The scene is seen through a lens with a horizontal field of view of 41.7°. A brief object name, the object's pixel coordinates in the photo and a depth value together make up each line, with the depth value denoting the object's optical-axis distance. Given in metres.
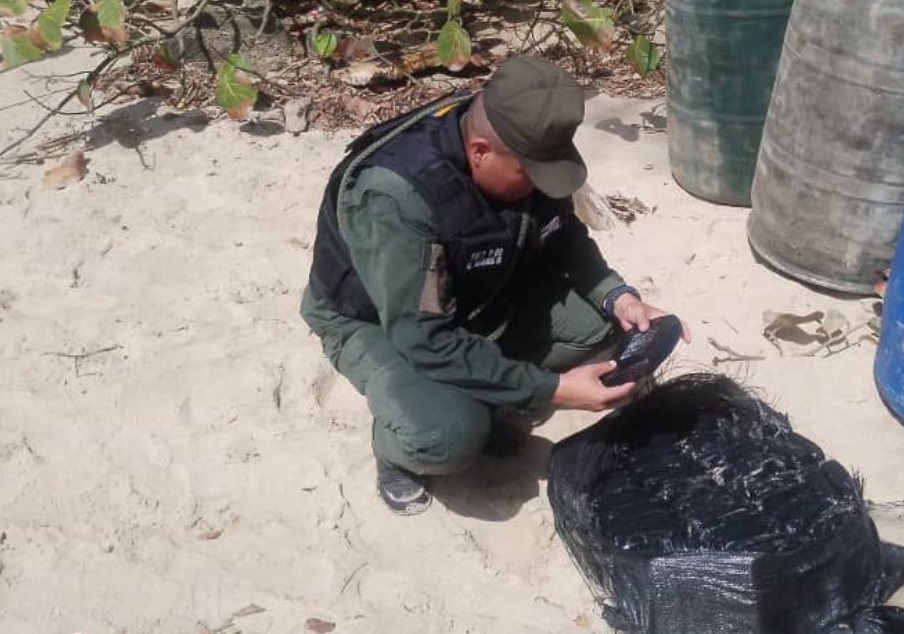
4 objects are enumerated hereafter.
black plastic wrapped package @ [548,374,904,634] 2.24
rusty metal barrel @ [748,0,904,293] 2.90
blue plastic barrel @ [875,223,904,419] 2.72
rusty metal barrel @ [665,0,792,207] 3.49
